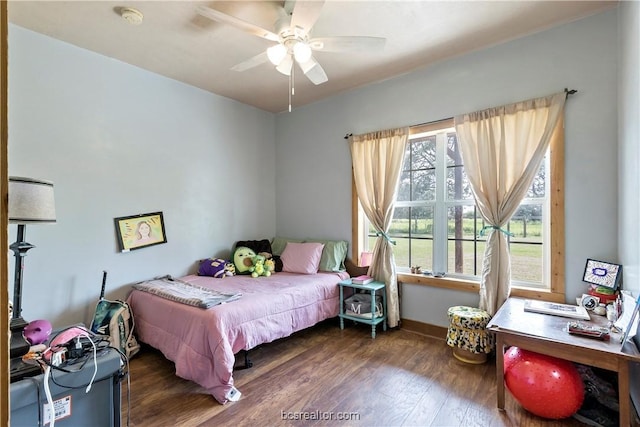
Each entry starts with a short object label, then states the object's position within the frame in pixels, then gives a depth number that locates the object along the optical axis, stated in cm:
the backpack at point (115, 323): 246
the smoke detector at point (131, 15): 210
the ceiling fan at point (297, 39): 178
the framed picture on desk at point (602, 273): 200
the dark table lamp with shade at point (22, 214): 132
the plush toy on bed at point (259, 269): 330
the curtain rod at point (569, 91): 226
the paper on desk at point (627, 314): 160
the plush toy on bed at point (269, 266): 339
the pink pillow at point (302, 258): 343
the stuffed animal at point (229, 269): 328
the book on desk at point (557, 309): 198
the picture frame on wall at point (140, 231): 281
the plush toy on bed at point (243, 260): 344
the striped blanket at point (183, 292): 226
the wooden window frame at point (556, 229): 231
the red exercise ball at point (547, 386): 167
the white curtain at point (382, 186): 311
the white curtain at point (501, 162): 237
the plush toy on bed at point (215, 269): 323
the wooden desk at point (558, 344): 152
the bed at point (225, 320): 203
